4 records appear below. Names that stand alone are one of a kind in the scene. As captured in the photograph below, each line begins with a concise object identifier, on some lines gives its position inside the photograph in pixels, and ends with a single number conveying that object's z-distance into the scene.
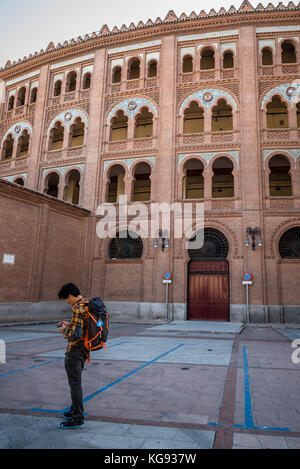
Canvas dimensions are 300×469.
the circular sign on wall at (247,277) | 15.17
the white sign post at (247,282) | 15.12
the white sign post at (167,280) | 15.98
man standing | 3.24
